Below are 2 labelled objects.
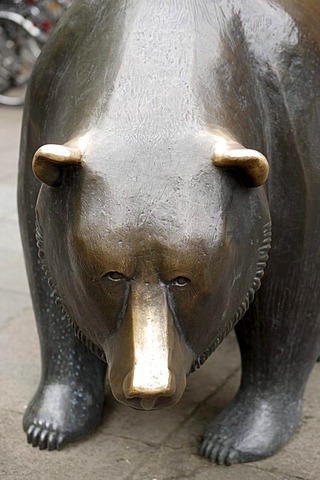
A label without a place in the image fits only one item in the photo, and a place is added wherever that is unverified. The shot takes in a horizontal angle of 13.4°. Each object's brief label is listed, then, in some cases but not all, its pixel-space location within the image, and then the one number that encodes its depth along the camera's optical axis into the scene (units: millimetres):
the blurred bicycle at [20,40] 16028
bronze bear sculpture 3899
